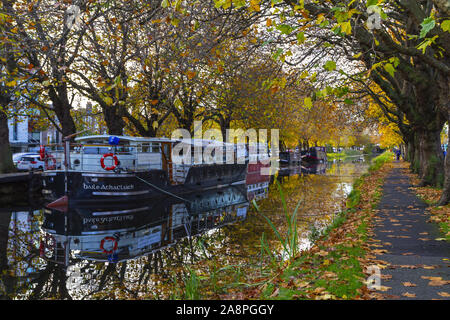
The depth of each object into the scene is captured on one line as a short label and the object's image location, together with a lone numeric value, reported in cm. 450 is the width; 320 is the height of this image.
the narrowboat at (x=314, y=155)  6875
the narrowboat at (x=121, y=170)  2097
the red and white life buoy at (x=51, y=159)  2462
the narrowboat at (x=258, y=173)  2815
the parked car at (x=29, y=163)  3872
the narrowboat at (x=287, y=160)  6602
